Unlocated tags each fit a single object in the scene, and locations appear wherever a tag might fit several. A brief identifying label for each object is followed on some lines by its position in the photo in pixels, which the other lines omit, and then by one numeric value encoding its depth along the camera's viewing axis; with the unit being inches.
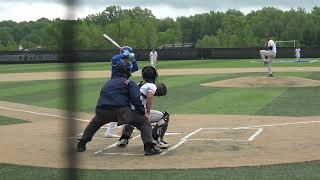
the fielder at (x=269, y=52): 968.3
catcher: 364.2
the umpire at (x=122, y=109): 350.6
